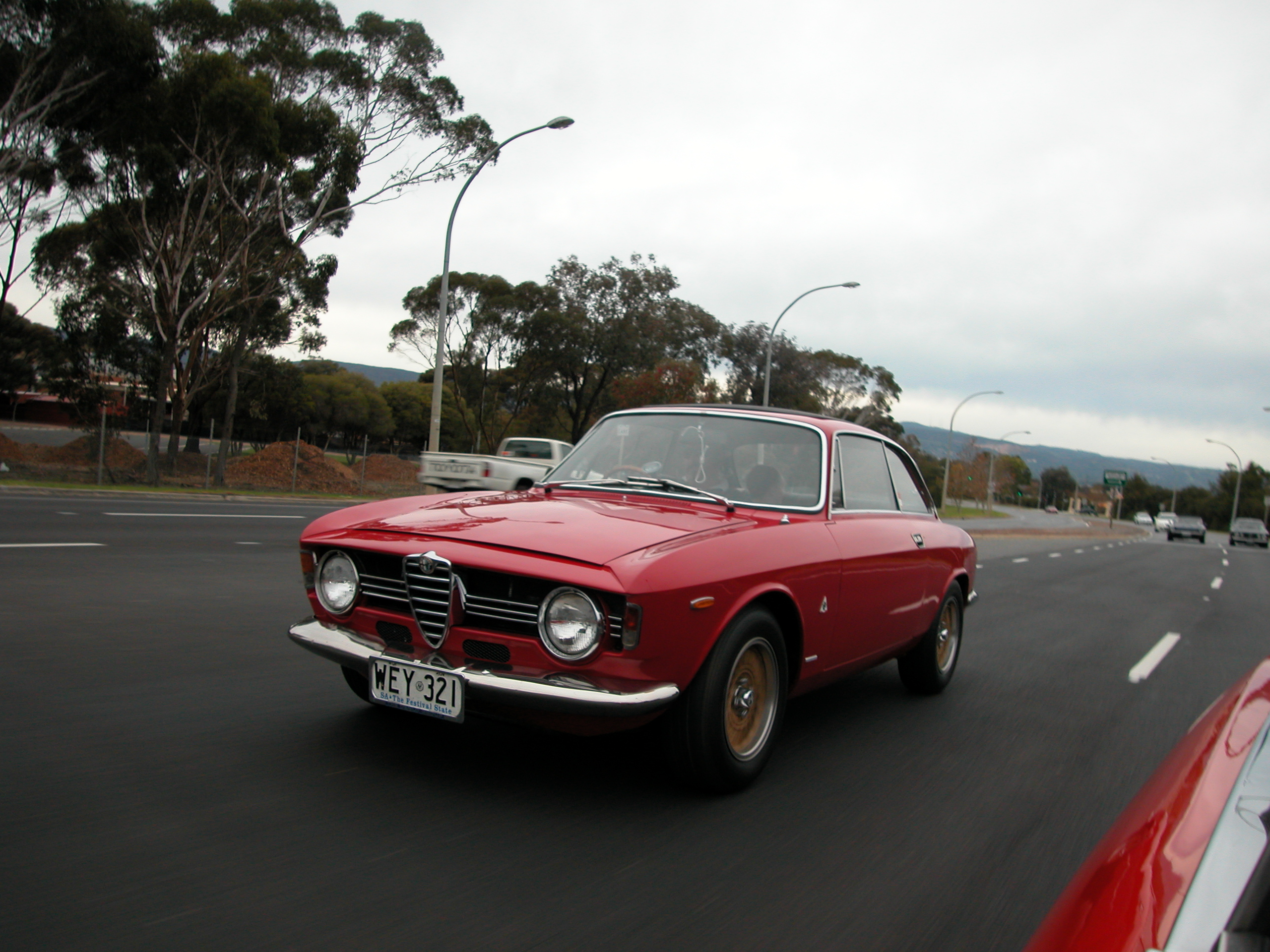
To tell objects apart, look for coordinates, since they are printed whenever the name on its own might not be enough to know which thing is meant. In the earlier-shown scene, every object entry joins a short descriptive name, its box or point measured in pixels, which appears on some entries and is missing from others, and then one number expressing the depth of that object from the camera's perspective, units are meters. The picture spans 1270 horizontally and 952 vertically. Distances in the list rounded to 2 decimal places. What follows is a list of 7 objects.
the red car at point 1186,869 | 1.29
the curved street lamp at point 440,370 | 22.67
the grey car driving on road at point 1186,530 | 47.16
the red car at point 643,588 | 3.21
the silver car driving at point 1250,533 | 46.38
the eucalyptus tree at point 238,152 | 25.06
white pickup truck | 17.94
